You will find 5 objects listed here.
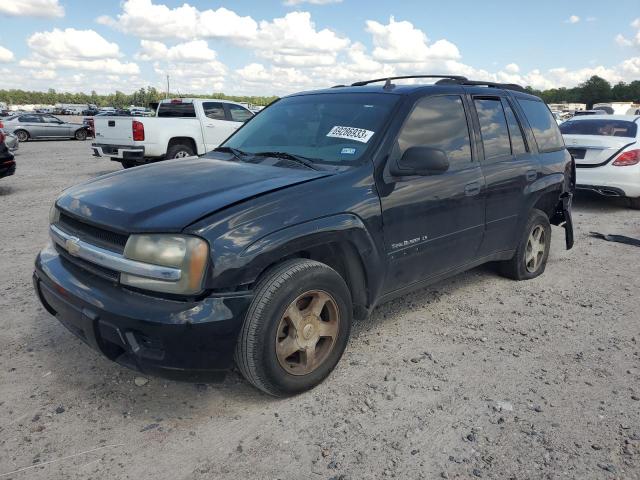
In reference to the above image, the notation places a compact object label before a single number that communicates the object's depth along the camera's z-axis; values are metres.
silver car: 26.20
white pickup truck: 11.64
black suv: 2.57
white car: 8.27
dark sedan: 9.78
